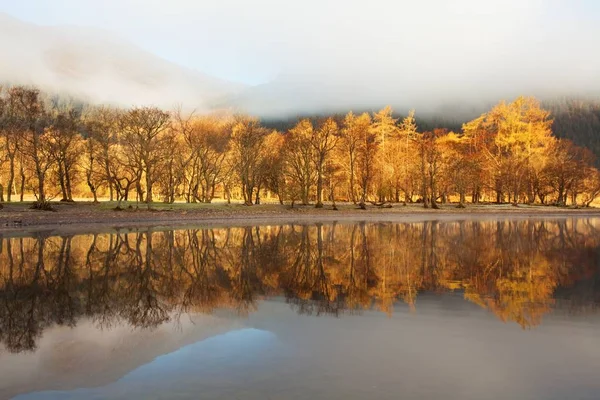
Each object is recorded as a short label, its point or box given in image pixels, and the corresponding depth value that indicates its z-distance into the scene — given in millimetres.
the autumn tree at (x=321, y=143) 66438
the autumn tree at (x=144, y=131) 57938
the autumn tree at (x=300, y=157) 66438
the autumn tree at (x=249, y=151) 67125
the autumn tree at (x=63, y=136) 58594
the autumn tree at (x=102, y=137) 62109
